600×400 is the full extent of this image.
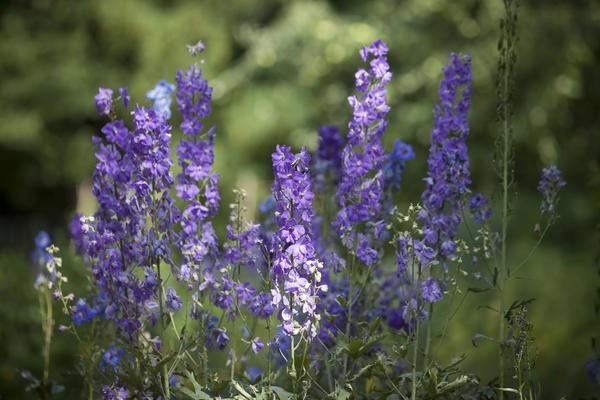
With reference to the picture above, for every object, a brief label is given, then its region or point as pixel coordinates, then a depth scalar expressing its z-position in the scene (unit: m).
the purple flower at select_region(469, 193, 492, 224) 7.21
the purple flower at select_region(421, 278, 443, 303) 6.43
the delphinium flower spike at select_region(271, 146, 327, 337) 5.80
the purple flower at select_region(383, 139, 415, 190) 7.98
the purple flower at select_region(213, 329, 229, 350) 6.69
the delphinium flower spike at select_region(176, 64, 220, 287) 6.72
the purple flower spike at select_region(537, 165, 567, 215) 7.07
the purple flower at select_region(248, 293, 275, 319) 6.38
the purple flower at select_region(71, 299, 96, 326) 7.04
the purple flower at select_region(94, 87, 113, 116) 6.80
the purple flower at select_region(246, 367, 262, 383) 7.47
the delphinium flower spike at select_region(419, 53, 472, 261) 6.93
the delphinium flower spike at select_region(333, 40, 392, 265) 6.79
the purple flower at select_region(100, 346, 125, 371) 7.05
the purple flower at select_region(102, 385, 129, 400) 6.40
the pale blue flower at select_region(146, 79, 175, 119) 7.22
